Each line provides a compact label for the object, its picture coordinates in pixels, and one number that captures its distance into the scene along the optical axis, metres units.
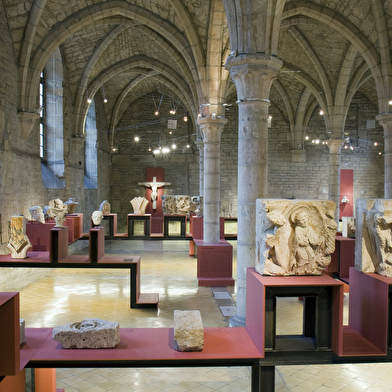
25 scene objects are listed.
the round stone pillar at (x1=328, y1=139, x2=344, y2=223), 14.07
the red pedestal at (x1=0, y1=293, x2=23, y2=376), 3.00
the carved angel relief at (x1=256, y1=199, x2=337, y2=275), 3.81
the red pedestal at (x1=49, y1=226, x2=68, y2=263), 7.35
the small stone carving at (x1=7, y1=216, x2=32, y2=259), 7.47
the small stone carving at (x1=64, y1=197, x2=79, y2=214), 13.11
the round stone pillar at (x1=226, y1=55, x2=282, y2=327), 5.80
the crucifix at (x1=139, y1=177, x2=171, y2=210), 21.06
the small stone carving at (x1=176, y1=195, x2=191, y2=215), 15.54
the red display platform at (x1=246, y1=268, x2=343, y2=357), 3.38
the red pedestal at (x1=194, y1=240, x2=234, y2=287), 9.71
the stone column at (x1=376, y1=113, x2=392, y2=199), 10.58
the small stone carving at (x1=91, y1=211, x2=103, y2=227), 12.17
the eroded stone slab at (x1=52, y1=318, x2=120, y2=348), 3.47
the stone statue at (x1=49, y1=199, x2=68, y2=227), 9.73
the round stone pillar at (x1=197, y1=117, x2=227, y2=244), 10.23
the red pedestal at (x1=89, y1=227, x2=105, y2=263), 7.46
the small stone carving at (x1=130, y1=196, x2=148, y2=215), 15.02
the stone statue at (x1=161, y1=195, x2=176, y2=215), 15.45
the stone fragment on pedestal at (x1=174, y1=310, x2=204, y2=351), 3.40
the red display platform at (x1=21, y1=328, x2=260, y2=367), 3.27
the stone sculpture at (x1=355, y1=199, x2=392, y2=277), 3.81
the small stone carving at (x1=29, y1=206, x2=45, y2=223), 10.19
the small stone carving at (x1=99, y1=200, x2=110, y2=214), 14.81
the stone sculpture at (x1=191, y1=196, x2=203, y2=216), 13.60
